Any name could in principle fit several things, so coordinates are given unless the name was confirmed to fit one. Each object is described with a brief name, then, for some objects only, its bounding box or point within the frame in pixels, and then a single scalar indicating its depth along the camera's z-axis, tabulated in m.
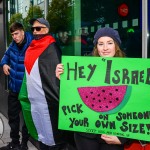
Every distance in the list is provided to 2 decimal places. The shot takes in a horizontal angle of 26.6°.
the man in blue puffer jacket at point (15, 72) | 4.20
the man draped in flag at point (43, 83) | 3.36
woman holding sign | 2.29
